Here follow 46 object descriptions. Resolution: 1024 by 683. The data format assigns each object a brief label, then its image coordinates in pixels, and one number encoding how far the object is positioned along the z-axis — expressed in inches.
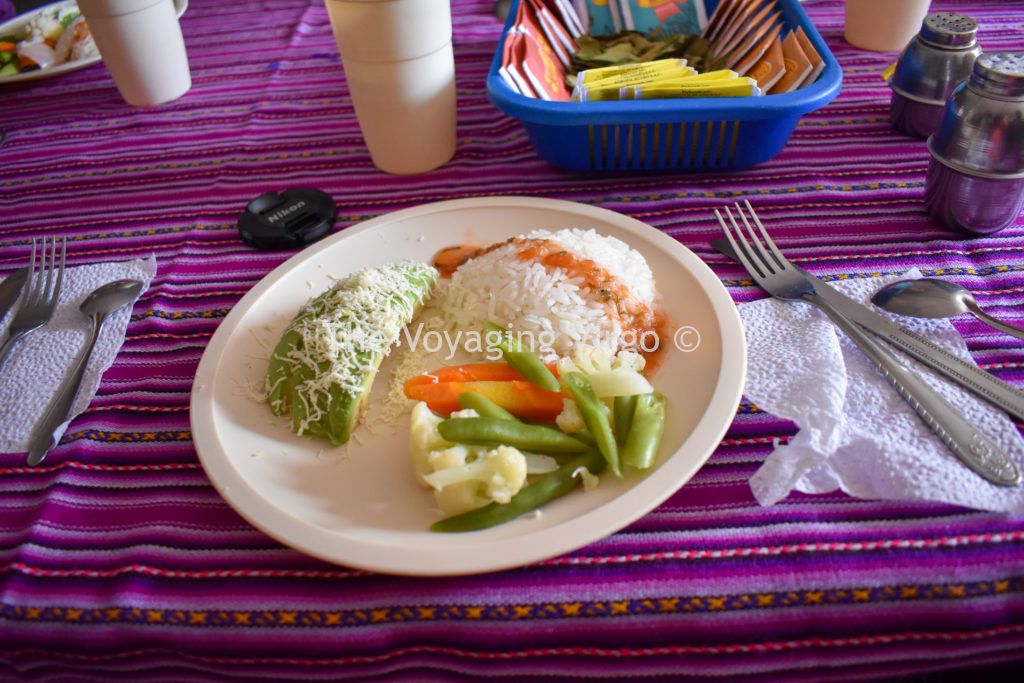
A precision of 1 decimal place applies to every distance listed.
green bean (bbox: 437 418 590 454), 11.2
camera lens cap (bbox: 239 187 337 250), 17.1
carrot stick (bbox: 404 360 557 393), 12.8
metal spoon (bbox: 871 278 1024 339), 13.3
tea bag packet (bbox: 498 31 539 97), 17.0
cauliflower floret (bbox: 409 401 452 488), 11.3
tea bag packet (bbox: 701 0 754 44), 20.2
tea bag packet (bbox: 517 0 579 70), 19.8
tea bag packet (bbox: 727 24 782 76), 18.1
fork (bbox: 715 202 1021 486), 10.8
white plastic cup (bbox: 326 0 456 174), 16.3
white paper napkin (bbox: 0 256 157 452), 13.6
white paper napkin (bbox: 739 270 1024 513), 10.8
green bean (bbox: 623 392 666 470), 10.9
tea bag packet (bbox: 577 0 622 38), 21.2
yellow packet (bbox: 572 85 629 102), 16.5
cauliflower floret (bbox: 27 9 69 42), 25.1
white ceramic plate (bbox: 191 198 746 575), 10.0
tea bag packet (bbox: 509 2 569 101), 17.6
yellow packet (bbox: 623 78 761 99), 16.0
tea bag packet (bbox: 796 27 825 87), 16.6
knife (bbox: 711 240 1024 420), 11.6
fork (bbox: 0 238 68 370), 15.0
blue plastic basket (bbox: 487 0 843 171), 15.8
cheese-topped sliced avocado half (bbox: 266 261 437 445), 12.3
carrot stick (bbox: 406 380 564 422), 12.1
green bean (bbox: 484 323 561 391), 12.2
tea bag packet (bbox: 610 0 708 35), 20.9
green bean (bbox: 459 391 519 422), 11.7
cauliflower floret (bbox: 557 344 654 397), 11.7
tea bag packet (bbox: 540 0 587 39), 20.8
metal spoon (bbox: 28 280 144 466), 13.1
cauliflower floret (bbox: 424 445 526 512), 10.6
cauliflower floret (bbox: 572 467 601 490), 11.0
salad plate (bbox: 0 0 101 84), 24.1
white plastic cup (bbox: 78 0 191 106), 20.4
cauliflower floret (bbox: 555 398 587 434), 11.7
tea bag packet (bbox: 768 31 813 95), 16.9
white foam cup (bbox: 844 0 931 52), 20.8
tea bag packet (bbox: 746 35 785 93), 17.3
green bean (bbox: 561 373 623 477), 10.9
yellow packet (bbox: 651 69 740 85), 16.5
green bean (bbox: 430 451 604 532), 10.6
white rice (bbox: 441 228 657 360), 13.4
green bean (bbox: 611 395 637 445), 11.5
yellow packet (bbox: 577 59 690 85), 17.0
